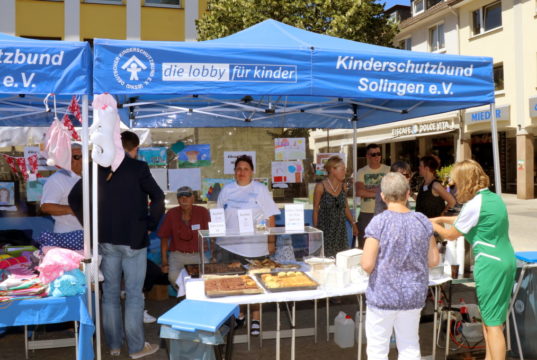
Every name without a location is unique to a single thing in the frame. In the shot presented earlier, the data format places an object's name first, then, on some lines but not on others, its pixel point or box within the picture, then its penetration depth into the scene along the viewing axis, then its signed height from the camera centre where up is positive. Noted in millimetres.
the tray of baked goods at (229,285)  3031 -618
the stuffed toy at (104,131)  3240 +451
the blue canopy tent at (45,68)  3025 +839
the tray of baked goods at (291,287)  3119 -636
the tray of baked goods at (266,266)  3637 -585
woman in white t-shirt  4215 -56
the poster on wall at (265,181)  6709 +169
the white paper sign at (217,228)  3643 -268
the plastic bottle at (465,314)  3903 -1035
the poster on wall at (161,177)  6211 +234
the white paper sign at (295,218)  3783 -208
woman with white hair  2566 -434
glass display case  3633 -458
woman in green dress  2998 -401
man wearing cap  4905 -414
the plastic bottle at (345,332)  4039 -1209
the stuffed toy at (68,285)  3033 -578
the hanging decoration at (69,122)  3386 +548
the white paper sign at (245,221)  3697 -220
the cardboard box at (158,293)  5391 -1130
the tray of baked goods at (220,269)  3566 -583
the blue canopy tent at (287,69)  3225 +917
